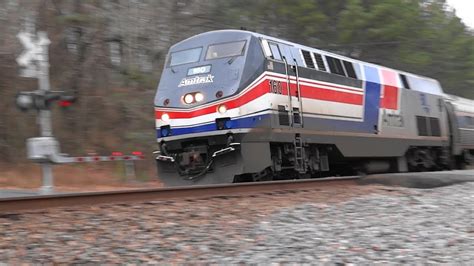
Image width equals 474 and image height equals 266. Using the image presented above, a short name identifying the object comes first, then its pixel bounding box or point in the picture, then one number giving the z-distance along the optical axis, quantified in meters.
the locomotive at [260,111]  21.34
